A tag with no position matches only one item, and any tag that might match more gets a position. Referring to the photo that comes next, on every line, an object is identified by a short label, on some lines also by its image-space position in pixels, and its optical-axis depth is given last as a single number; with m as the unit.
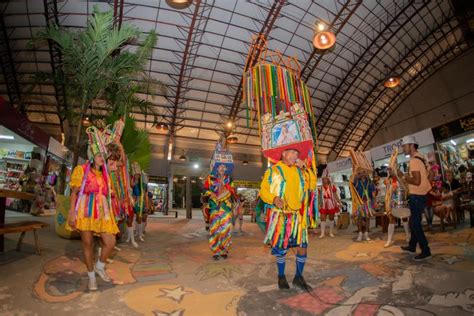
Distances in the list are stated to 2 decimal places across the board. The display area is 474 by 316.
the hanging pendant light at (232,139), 16.39
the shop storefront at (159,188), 22.45
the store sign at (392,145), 11.76
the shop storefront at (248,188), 23.58
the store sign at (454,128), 10.50
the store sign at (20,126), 8.04
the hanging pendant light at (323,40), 8.59
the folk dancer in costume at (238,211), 9.00
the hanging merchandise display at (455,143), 10.59
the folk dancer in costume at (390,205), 5.27
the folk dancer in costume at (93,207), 3.04
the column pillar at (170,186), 22.53
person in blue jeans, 3.86
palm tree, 5.95
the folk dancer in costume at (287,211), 3.09
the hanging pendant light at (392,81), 13.48
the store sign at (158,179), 22.46
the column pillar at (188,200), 14.46
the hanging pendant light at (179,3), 7.85
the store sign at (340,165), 16.56
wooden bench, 3.34
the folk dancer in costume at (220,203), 4.73
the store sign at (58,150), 12.45
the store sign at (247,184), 23.60
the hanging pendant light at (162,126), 14.20
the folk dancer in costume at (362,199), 6.11
